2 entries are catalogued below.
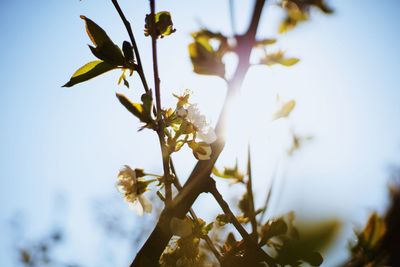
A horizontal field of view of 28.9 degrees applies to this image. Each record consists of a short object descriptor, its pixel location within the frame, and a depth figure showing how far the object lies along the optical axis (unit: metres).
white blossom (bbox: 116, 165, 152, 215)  0.52
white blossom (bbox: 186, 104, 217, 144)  0.50
